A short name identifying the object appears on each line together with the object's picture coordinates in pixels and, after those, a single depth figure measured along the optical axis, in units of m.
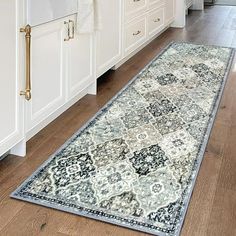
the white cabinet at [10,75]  2.08
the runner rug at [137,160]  2.00
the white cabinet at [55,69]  2.51
